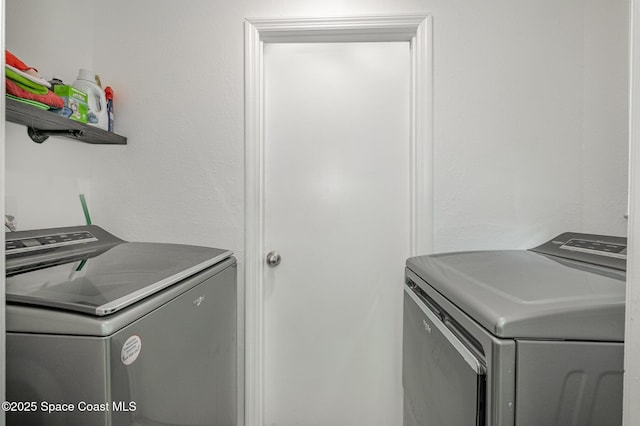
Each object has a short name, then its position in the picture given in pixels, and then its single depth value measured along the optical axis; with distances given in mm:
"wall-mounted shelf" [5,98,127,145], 1048
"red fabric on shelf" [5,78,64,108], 975
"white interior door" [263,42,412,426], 1595
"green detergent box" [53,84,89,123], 1239
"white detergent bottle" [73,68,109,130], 1382
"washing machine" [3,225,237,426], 672
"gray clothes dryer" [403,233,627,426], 669
